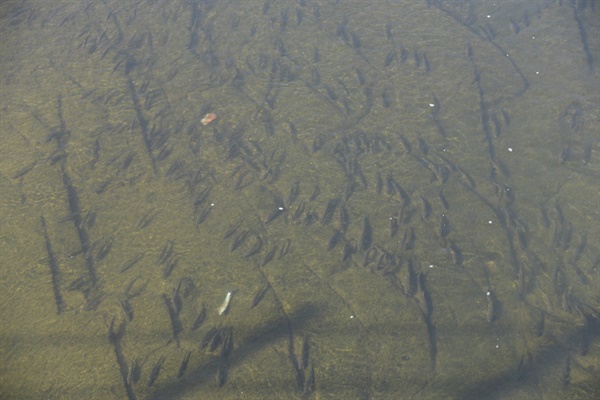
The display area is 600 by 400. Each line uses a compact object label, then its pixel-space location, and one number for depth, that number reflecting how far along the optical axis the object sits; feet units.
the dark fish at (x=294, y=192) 23.62
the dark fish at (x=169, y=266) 20.83
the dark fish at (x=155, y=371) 17.80
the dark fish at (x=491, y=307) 19.29
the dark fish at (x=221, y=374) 17.67
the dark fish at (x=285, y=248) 21.47
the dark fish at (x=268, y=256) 21.13
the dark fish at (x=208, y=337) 18.60
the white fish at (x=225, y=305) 19.64
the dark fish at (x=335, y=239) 21.74
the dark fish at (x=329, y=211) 22.67
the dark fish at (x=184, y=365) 17.92
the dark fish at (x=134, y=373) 17.85
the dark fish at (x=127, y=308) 19.54
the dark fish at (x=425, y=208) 22.71
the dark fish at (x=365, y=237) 21.63
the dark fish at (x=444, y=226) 22.07
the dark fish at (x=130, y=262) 21.07
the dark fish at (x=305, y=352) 18.09
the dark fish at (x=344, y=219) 22.43
